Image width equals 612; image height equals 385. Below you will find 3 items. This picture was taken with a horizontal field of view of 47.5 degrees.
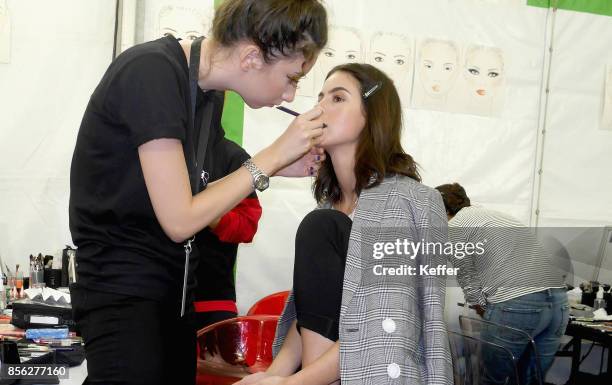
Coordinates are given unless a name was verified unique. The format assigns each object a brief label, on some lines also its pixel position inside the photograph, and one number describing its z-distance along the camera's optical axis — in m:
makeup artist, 1.03
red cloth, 2.16
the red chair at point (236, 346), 1.76
